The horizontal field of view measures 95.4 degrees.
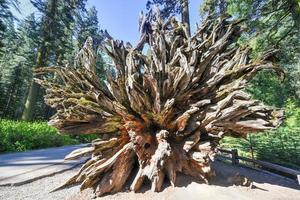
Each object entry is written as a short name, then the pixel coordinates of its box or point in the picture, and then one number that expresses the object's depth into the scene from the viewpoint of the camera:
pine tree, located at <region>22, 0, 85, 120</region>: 9.10
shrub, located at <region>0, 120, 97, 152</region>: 6.04
